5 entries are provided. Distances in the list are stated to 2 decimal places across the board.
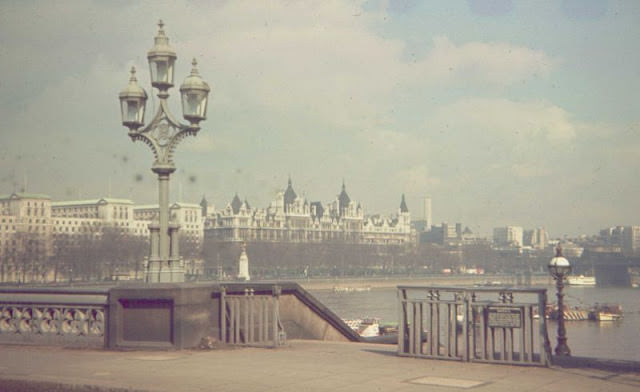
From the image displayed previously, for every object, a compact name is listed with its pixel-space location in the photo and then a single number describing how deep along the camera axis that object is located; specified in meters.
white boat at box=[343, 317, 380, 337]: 54.03
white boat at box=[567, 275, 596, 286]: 170.12
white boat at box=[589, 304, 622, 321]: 79.44
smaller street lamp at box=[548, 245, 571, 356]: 14.40
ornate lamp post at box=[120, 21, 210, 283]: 14.67
